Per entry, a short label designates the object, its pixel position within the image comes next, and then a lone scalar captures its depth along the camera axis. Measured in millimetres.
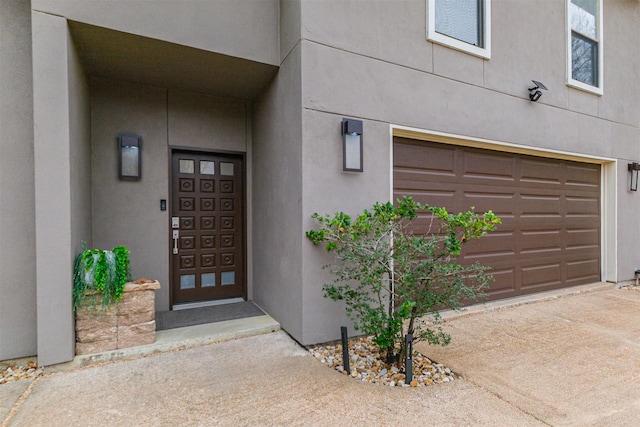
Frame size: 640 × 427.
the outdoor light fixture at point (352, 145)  3183
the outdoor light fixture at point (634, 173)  5758
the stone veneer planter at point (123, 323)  2793
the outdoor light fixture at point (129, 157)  3617
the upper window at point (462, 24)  3789
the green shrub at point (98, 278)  2744
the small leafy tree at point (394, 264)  2527
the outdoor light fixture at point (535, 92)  4516
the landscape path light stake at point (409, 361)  2451
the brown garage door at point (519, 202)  3984
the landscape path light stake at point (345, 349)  2697
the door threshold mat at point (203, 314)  3525
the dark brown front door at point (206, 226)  4082
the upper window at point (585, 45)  5055
